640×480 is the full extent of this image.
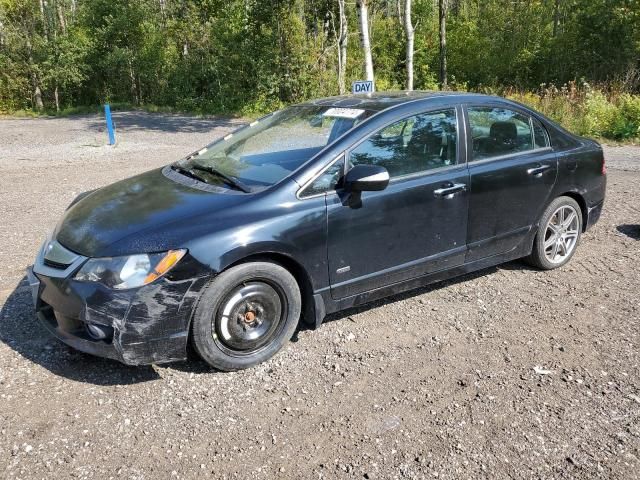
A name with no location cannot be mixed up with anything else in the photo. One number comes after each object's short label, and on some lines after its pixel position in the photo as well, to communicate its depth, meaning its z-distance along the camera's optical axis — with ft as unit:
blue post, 44.19
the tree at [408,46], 52.43
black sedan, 10.21
